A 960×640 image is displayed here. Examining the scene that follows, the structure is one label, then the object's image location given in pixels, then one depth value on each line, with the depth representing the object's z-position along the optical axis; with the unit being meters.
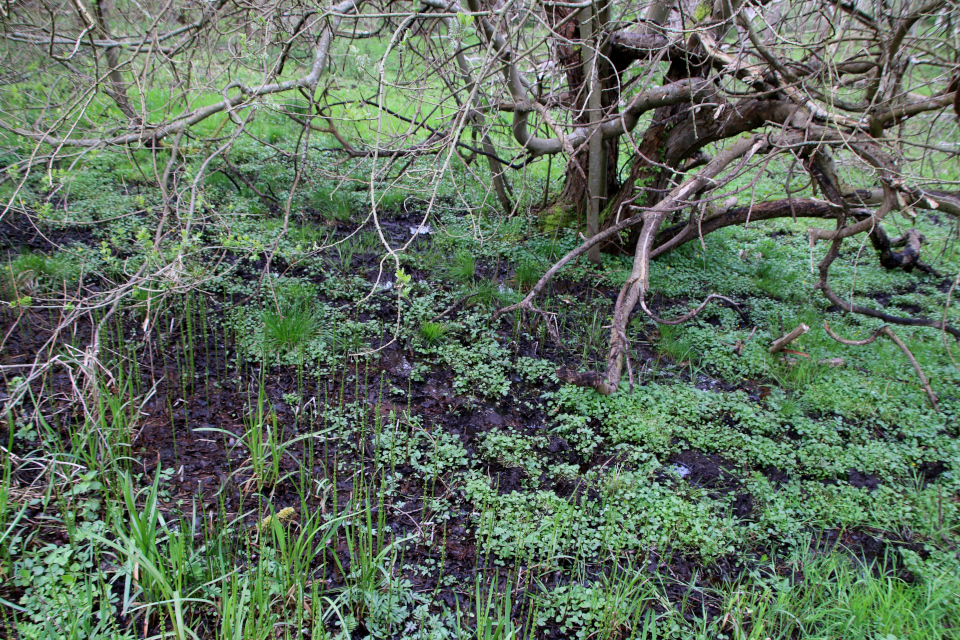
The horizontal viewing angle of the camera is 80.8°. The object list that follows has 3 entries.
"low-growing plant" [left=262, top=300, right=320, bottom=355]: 3.55
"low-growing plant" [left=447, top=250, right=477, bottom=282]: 4.59
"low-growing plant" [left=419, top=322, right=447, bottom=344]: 3.83
